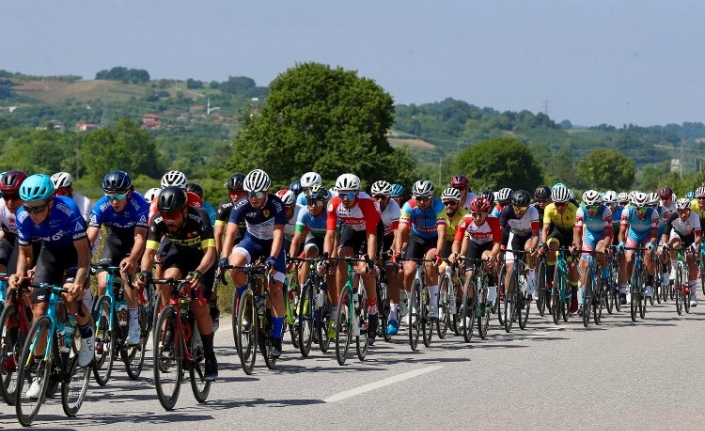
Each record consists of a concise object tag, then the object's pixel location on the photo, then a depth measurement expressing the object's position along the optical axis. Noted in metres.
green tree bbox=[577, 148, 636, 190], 198.62
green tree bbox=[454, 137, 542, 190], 170.75
